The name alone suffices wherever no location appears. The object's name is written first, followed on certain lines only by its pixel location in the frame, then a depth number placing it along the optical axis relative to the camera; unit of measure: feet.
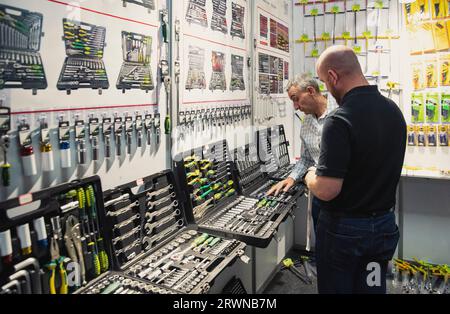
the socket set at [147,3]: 6.28
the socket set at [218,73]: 9.23
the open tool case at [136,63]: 6.07
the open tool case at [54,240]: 4.00
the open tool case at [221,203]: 6.78
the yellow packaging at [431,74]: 12.51
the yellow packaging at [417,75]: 12.75
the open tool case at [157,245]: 4.86
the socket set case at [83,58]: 5.03
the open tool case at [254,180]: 9.03
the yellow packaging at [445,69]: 12.32
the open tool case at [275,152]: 11.22
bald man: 5.12
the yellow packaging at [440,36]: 12.28
